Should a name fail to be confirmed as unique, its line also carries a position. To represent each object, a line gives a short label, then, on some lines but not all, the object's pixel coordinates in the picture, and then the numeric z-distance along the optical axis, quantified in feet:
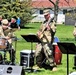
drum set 37.24
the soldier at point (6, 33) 40.96
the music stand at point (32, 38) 36.80
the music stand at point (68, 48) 30.72
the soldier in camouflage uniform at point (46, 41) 39.32
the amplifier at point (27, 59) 41.19
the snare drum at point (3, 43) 37.14
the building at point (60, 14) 234.01
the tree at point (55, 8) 91.97
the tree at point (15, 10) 155.84
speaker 26.01
